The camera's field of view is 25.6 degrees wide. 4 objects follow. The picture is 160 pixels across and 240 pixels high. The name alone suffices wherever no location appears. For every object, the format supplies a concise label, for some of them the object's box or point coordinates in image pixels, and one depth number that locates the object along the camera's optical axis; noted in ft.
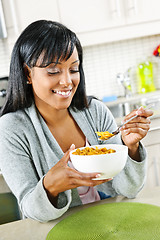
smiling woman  3.53
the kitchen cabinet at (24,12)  9.36
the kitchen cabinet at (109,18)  9.82
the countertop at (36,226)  3.15
